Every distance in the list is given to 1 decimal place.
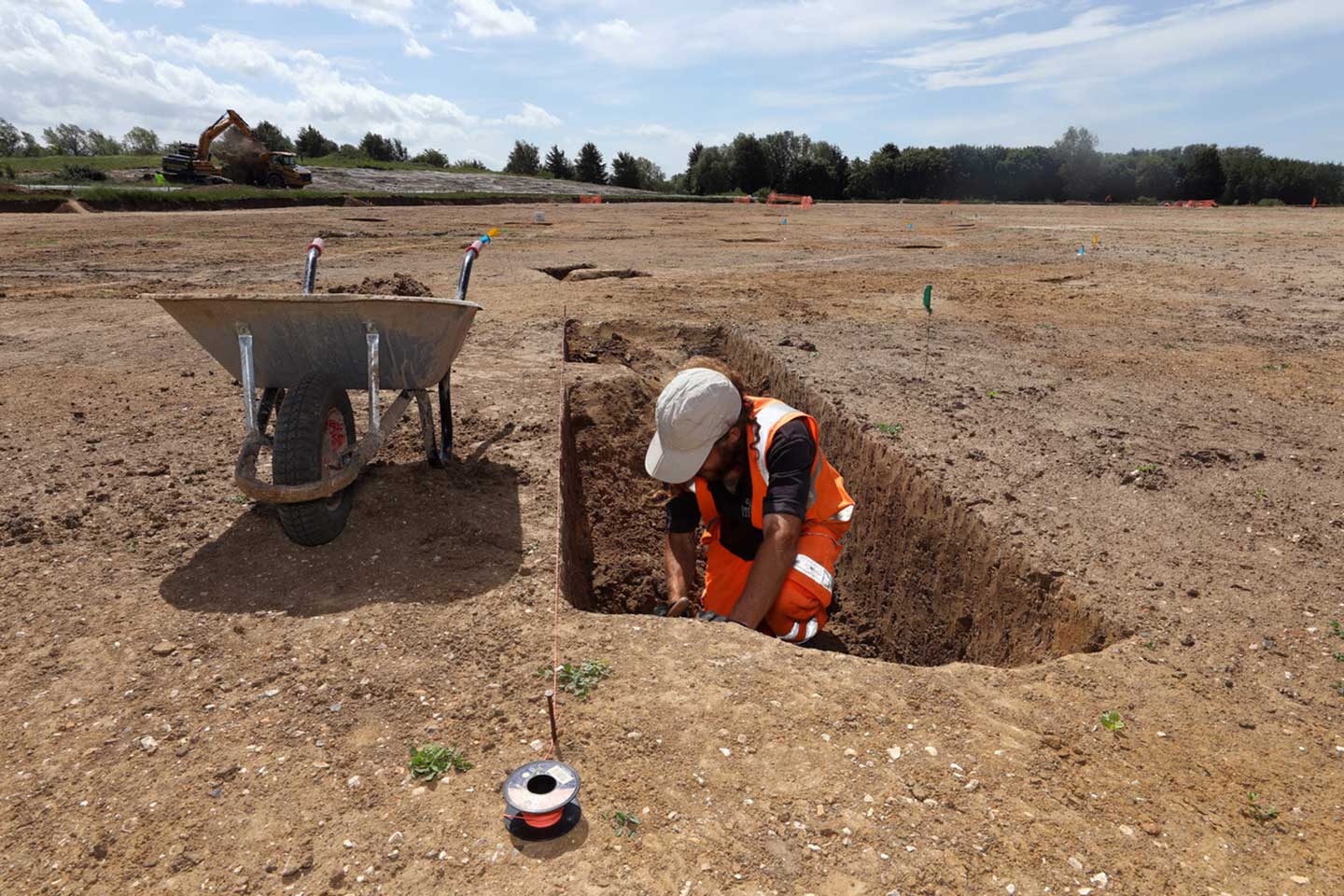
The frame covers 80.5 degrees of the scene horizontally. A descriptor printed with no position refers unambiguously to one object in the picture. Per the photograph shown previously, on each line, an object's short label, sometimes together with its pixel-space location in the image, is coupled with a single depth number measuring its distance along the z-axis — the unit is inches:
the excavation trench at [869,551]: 145.9
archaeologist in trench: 125.9
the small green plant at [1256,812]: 85.7
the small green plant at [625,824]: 82.5
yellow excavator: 1103.6
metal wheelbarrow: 134.6
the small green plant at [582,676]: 104.4
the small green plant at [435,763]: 90.4
